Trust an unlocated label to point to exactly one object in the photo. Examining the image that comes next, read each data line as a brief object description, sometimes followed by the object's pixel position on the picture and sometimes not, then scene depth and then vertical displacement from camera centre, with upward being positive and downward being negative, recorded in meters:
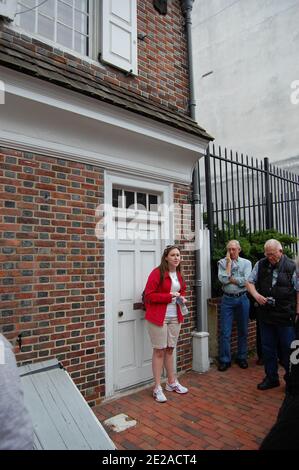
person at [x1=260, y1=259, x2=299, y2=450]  1.65 -0.89
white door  4.35 -0.27
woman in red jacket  4.14 -0.66
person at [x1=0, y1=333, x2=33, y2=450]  1.04 -0.48
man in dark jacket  4.22 -0.59
